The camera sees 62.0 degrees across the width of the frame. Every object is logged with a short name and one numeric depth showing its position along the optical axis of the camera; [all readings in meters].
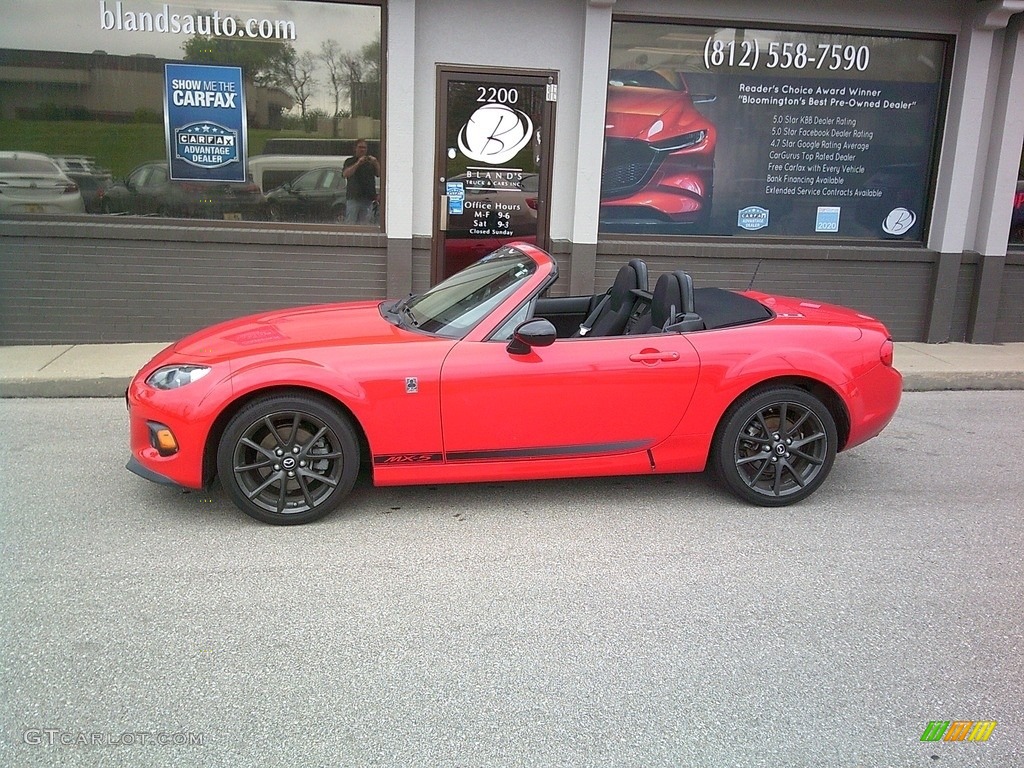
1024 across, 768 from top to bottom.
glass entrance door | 8.75
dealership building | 8.30
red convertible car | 4.44
